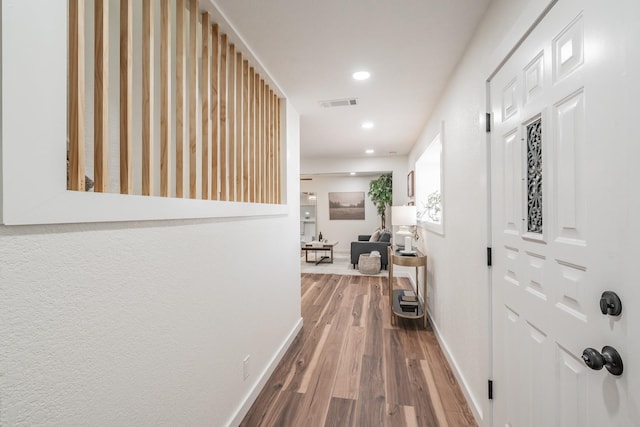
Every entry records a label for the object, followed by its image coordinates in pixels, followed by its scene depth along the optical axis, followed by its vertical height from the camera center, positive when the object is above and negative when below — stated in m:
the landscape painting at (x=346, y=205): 9.12 +0.26
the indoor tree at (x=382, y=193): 7.61 +0.54
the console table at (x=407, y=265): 3.25 -0.73
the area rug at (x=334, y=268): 6.11 -1.21
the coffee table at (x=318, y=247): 6.92 -0.78
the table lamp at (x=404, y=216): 4.12 -0.04
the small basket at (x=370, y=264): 5.82 -1.00
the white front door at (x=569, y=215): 0.77 -0.01
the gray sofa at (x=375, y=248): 6.23 -0.74
